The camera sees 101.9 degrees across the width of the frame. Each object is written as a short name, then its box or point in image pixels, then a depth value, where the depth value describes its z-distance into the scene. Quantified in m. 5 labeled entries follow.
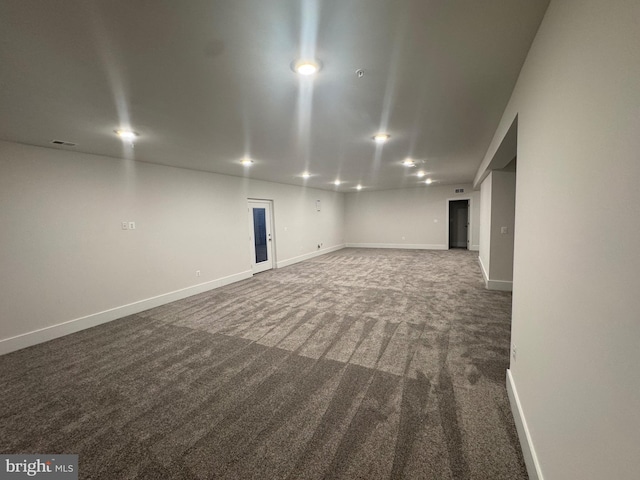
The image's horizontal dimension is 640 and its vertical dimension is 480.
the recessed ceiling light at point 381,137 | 3.29
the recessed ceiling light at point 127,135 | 2.92
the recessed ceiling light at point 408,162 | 4.97
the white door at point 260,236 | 6.84
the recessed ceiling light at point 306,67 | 1.71
